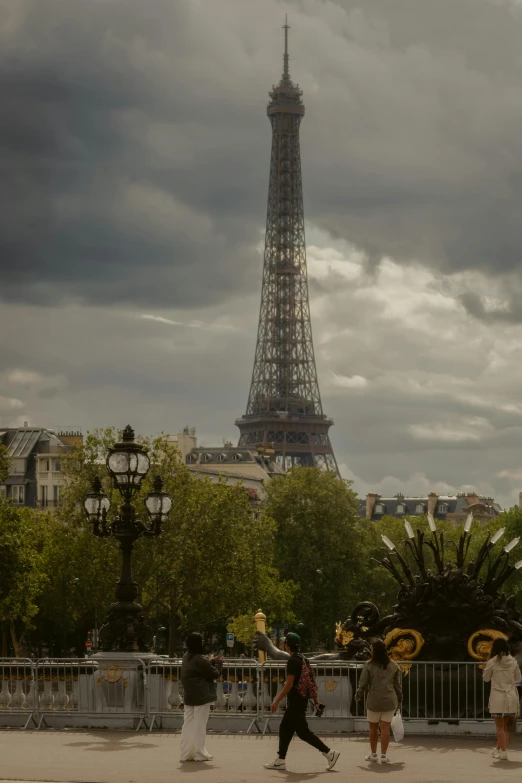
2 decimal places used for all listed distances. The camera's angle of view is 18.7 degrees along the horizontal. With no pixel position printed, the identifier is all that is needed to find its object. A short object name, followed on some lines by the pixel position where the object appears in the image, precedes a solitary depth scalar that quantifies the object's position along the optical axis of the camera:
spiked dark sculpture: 28.62
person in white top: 23.75
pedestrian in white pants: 23.50
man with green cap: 22.45
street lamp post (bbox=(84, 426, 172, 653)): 30.89
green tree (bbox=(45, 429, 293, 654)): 69.62
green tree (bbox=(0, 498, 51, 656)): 60.94
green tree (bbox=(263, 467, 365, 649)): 104.19
